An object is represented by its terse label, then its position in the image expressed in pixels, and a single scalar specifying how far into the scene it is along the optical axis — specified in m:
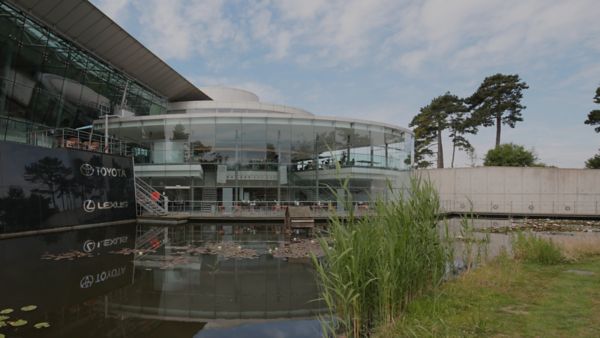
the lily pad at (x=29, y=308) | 5.88
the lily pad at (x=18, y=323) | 5.20
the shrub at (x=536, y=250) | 8.80
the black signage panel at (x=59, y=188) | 13.80
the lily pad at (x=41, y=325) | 5.18
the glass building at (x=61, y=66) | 19.08
